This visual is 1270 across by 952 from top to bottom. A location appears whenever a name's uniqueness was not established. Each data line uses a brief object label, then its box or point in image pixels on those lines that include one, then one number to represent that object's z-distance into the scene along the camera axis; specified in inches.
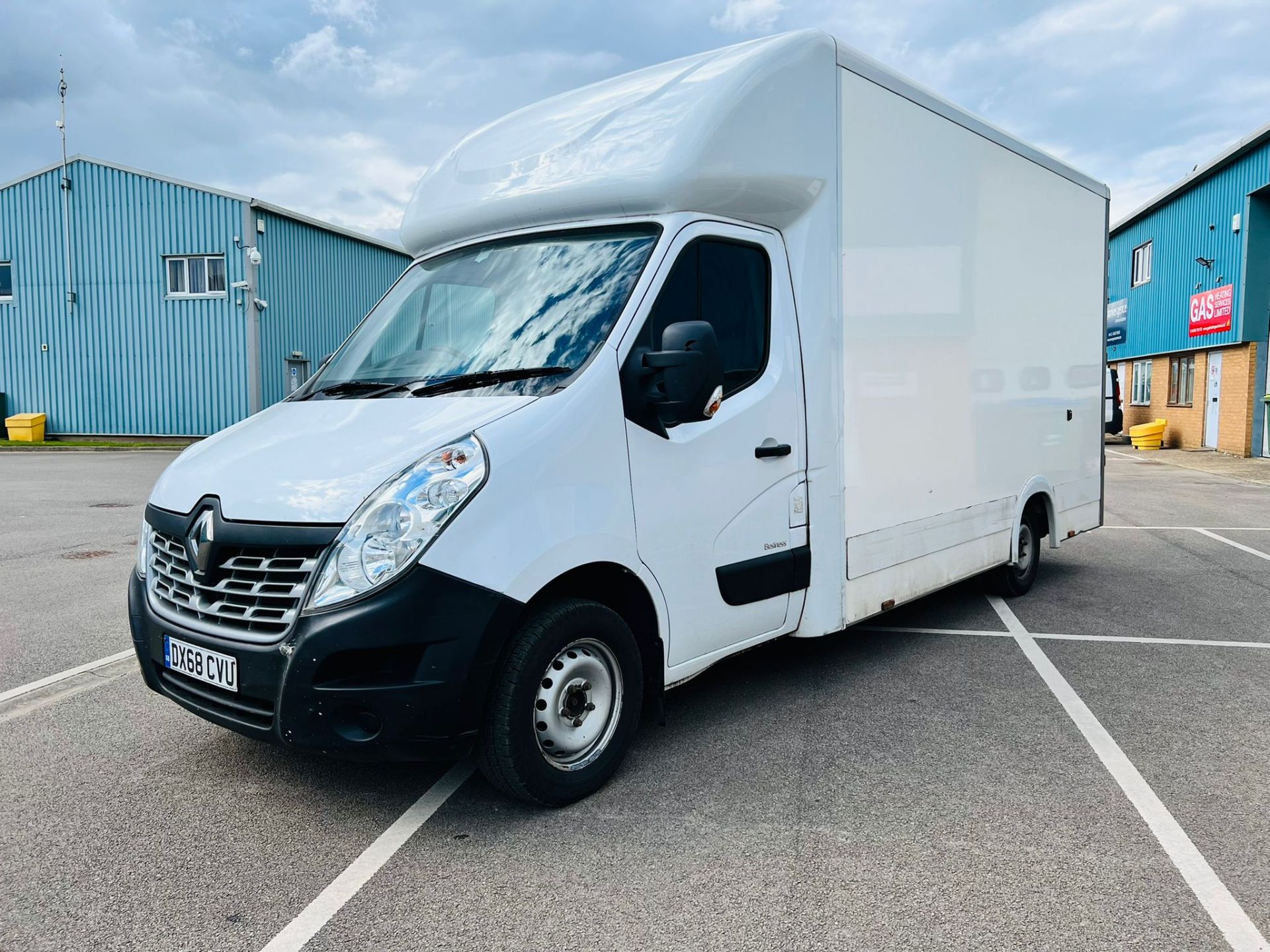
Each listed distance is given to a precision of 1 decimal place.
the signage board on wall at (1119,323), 1275.8
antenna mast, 965.8
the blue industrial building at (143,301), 956.6
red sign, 919.7
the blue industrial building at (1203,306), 879.7
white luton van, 125.7
